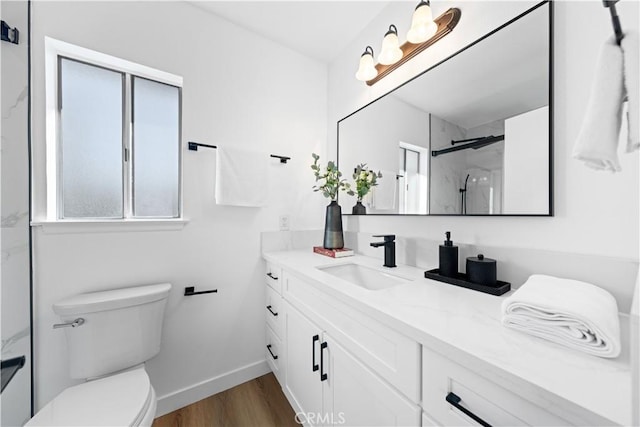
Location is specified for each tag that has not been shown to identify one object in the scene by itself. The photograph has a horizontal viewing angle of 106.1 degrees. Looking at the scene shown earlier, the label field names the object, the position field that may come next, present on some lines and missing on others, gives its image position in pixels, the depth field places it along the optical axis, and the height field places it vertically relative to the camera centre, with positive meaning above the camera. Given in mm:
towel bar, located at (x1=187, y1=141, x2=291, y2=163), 1465 +407
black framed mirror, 875 +376
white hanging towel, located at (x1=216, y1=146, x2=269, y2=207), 1506 +222
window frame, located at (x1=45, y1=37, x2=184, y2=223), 1187 +521
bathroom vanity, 442 -362
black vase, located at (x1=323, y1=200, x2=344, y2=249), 1661 -113
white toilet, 895 -689
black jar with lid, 910 -223
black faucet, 1314 -204
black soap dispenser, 1042 -208
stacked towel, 514 -240
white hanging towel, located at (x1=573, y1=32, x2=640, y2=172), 411 +198
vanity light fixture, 1137 +892
